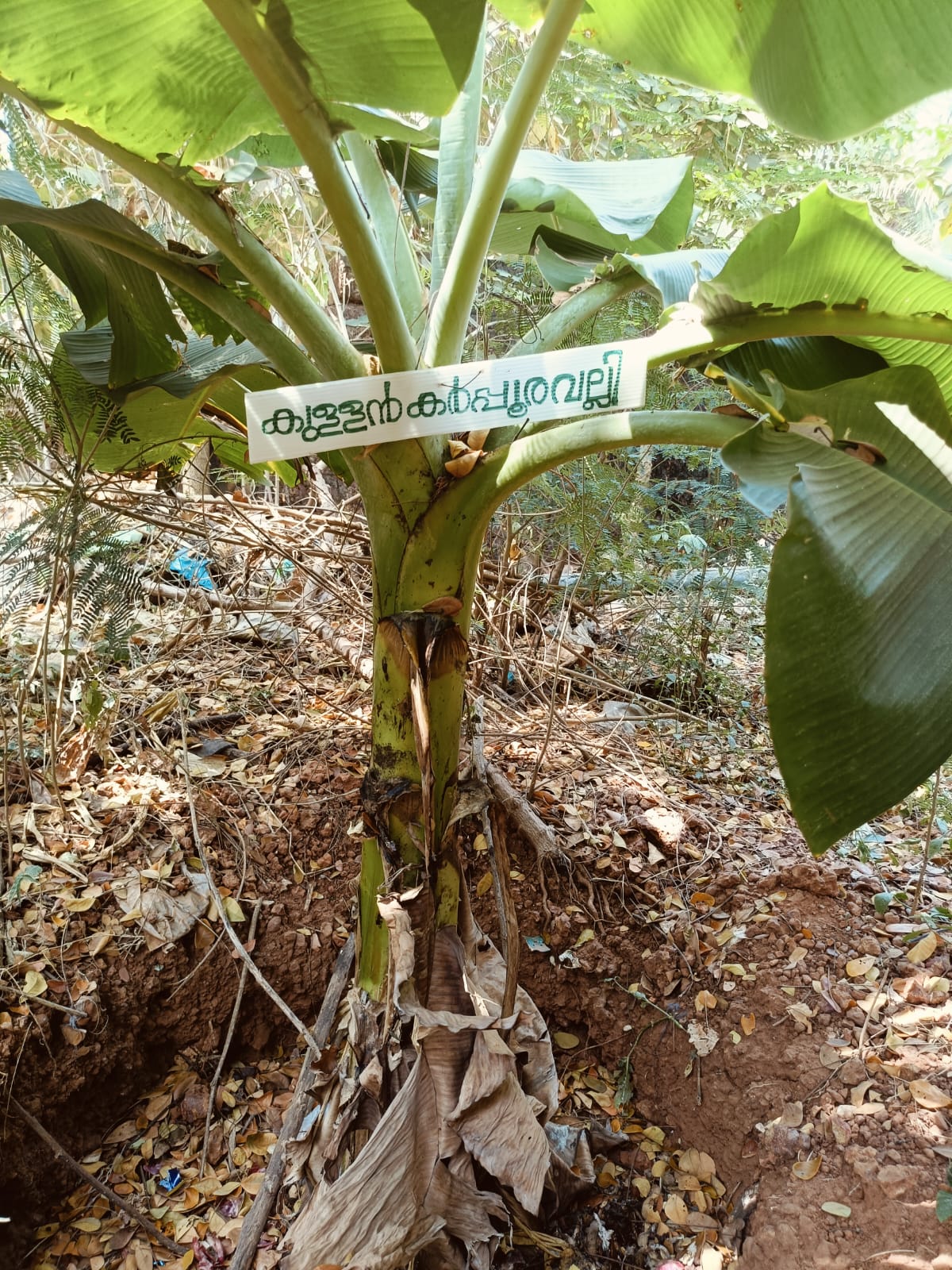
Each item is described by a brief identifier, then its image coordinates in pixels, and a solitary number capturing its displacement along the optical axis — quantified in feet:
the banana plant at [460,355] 2.17
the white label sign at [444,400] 2.48
